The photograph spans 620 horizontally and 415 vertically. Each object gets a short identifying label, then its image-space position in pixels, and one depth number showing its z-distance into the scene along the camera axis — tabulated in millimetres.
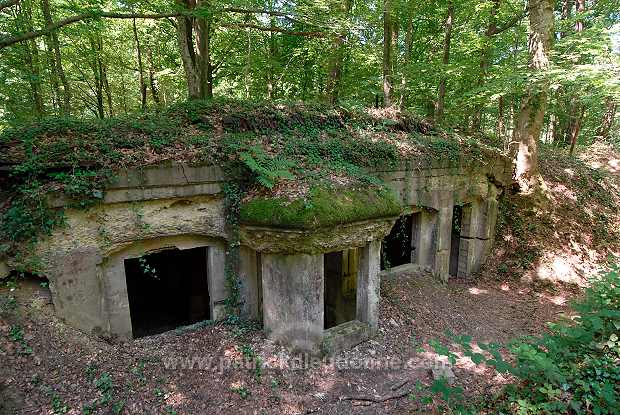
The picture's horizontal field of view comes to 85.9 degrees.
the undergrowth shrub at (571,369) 2834
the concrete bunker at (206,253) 4695
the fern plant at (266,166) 5211
